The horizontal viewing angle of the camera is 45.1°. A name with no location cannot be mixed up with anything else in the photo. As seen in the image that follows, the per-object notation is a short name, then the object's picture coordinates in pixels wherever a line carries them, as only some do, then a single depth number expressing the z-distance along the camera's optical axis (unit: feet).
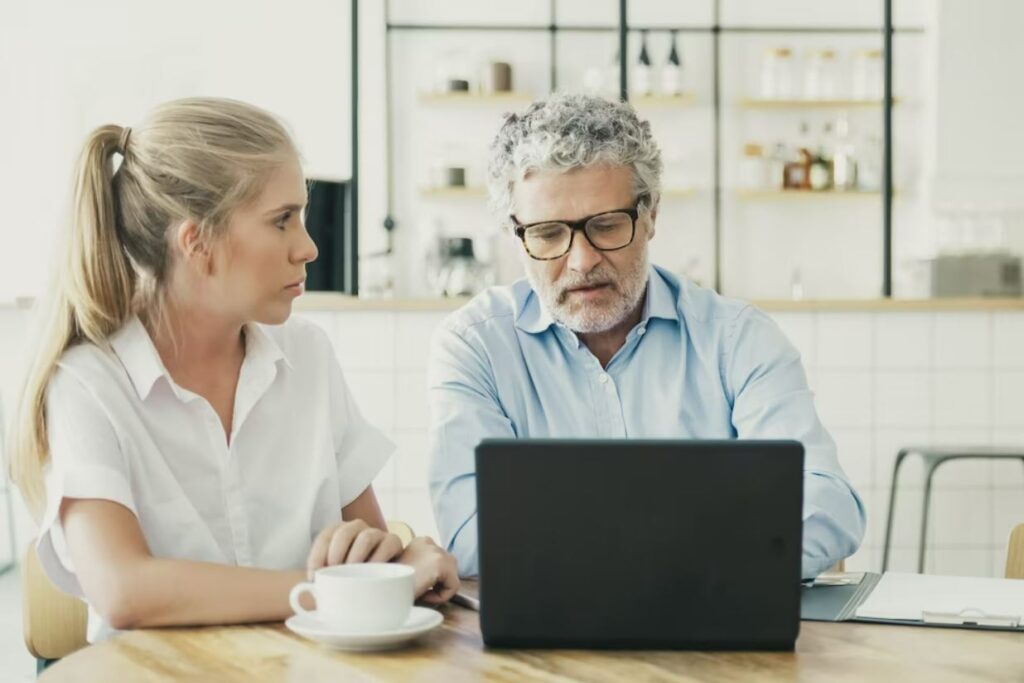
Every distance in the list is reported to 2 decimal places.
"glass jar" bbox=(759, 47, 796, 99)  19.22
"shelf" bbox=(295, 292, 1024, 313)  11.54
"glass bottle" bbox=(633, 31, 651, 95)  19.01
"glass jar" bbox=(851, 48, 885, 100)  19.26
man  5.42
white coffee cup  3.32
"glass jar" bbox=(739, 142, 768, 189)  19.07
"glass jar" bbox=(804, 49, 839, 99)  19.20
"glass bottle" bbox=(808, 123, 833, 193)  18.95
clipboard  3.63
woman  4.20
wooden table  3.10
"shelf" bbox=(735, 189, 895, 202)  18.78
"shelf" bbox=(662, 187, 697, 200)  18.95
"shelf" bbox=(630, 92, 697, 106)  18.79
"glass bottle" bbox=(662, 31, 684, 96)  19.03
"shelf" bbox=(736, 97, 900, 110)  18.95
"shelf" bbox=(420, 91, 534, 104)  18.84
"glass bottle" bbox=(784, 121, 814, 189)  19.08
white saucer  3.28
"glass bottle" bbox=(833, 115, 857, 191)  18.99
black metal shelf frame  19.16
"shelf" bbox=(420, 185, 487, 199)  18.81
